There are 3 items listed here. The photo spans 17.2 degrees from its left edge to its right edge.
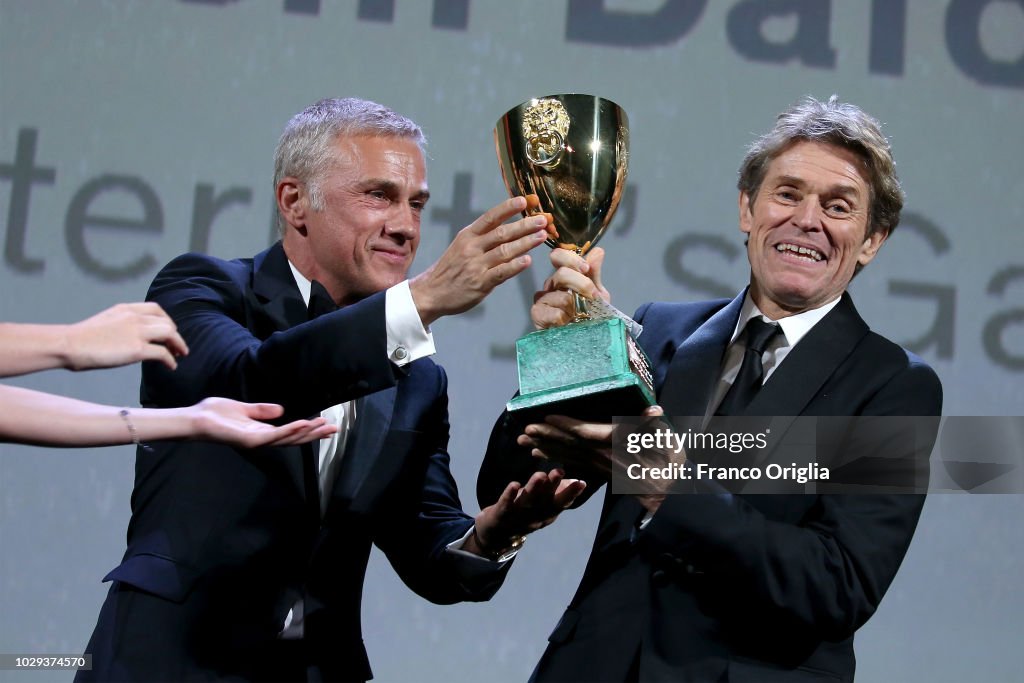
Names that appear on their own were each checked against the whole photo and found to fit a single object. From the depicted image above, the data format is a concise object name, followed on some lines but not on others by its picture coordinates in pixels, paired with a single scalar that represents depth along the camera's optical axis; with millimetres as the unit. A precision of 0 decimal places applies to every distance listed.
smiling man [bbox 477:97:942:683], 3650
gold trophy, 3627
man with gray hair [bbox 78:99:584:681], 3633
